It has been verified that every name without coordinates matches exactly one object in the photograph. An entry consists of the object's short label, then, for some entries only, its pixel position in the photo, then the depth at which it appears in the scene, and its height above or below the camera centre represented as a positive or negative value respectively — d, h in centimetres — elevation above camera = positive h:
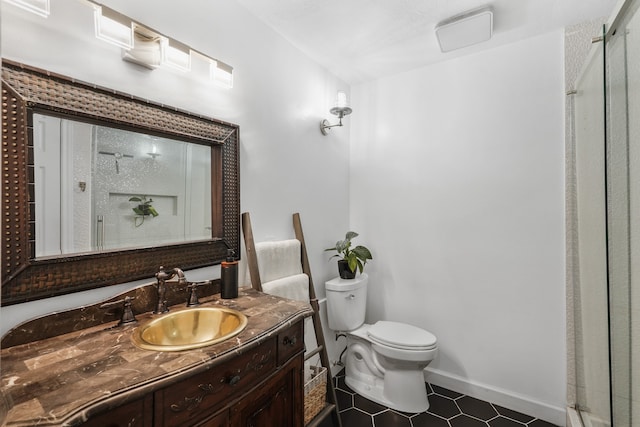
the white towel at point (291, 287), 168 -40
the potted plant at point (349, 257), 224 -31
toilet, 197 -89
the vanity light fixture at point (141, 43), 110 +68
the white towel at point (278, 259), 171 -25
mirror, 94 +11
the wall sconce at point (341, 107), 213 +74
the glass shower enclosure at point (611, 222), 111 -4
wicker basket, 172 -101
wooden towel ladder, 166 -53
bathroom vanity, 69 -40
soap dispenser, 143 -29
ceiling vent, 173 +109
